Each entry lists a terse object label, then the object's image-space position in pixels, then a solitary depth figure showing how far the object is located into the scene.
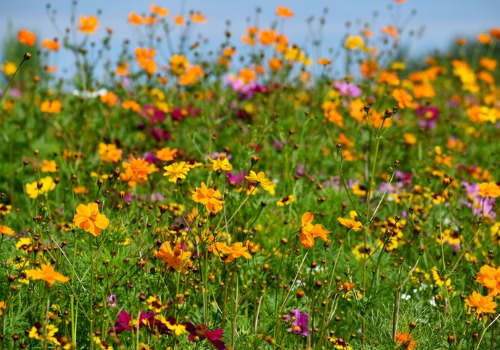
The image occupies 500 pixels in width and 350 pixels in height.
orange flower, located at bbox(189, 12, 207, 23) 9.47
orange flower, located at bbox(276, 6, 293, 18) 9.16
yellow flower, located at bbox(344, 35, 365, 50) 8.91
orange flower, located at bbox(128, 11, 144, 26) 9.42
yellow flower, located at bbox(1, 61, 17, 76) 11.67
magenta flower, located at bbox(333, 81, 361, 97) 8.82
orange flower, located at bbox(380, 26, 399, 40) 11.37
